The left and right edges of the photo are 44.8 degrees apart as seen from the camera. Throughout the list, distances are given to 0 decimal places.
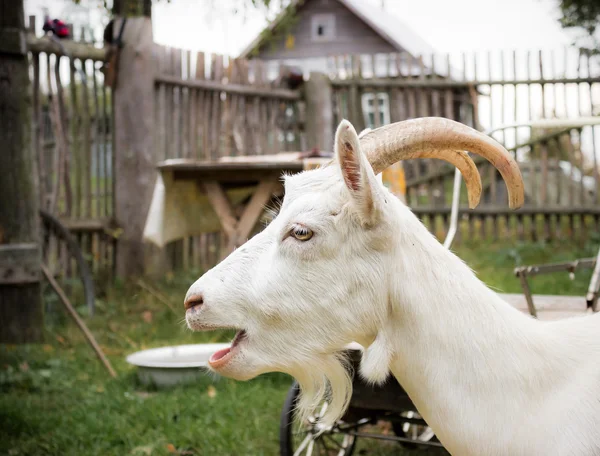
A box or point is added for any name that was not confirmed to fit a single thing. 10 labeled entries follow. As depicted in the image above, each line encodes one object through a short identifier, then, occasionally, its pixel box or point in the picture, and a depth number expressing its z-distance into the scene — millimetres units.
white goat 1933
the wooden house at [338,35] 26875
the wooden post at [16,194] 5453
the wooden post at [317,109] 8500
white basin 4559
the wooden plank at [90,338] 4938
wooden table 5117
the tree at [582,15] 9891
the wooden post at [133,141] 6984
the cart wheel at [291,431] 3158
